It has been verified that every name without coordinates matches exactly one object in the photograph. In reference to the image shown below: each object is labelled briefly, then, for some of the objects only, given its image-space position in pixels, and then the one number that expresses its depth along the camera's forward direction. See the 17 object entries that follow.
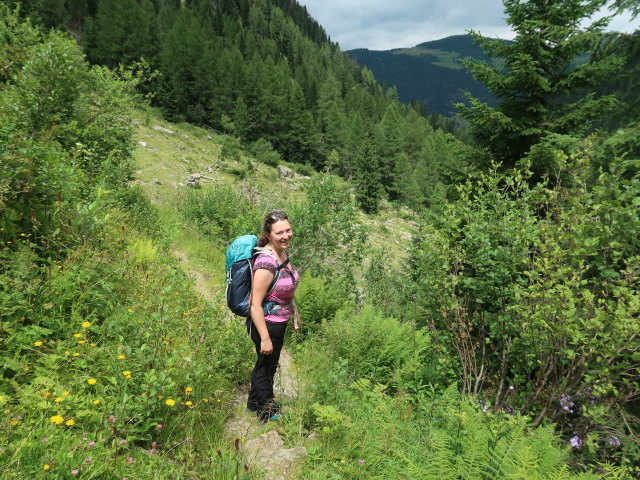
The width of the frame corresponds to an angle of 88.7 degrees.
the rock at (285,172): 42.18
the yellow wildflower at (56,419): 1.99
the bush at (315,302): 6.17
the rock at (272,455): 2.61
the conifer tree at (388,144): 59.97
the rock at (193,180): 22.47
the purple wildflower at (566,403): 2.88
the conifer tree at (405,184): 56.31
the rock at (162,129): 33.10
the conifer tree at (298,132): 54.03
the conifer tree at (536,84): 7.46
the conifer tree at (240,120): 46.78
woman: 3.07
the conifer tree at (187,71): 44.66
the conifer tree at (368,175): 46.28
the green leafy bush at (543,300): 2.71
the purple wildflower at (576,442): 2.78
